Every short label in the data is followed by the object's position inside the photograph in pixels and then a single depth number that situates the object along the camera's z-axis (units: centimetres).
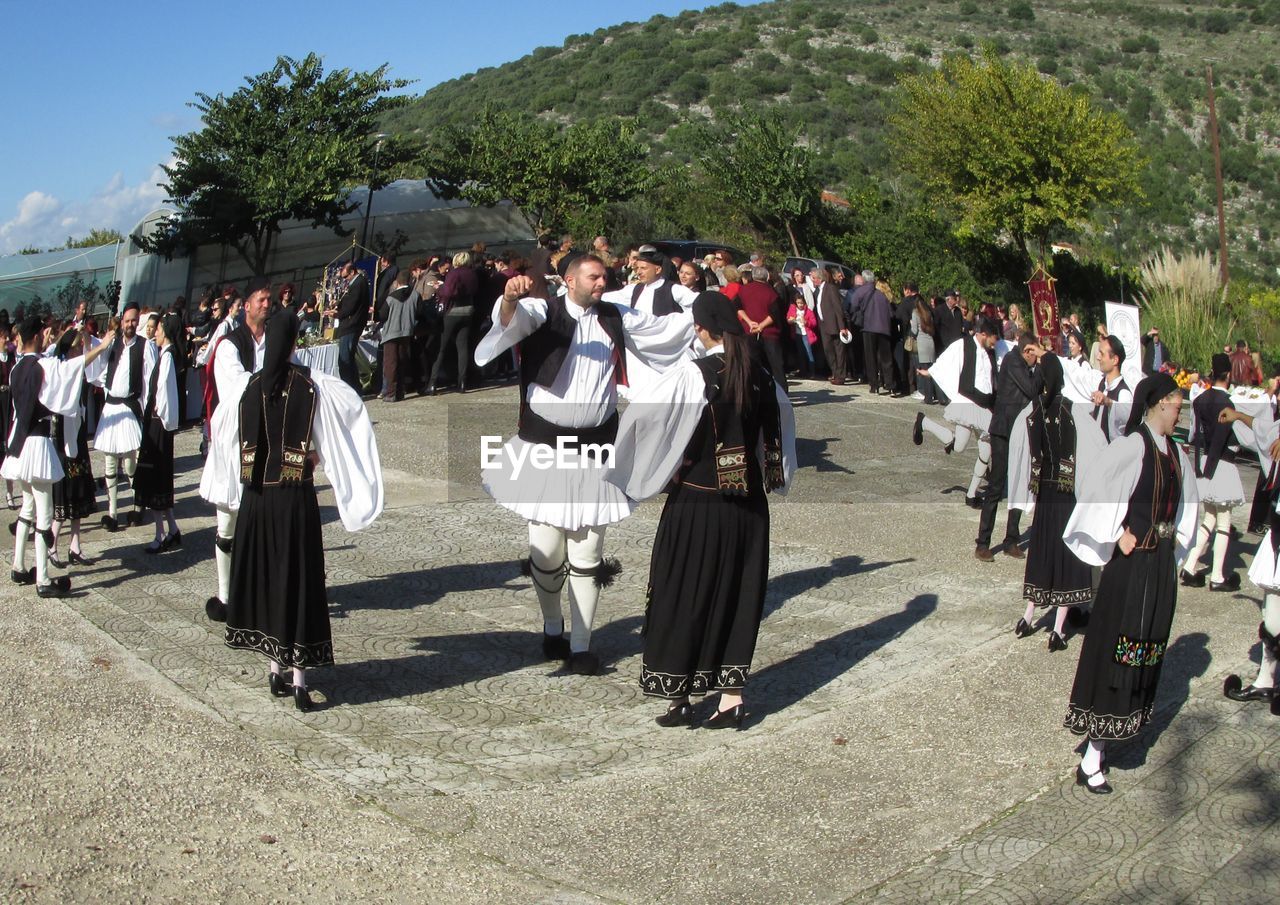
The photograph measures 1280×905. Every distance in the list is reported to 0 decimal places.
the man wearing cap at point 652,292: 996
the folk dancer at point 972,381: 1110
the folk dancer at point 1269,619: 696
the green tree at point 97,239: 3547
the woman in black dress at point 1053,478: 790
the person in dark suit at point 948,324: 1852
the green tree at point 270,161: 2302
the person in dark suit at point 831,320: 1847
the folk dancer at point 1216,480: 967
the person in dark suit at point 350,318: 1580
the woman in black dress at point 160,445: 988
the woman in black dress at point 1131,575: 588
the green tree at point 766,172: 2948
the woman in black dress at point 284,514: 646
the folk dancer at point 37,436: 862
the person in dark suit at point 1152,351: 1945
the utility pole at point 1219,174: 2910
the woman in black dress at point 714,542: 636
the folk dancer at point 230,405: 759
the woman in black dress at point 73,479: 910
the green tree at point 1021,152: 2867
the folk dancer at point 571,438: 702
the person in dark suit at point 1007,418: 938
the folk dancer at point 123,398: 1028
